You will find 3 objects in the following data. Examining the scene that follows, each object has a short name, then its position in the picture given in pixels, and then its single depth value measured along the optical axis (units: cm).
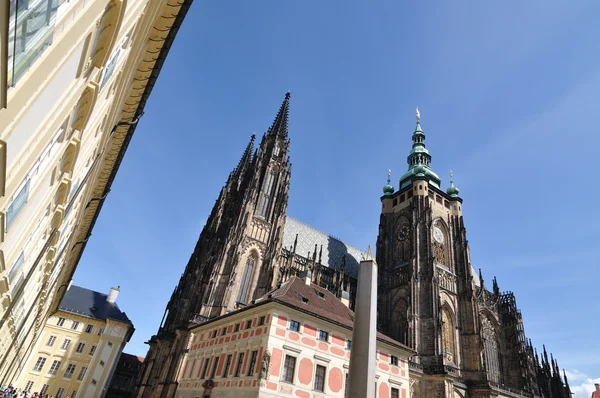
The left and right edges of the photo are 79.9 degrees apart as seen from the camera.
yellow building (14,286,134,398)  4278
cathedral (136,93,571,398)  3631
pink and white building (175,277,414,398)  1989
